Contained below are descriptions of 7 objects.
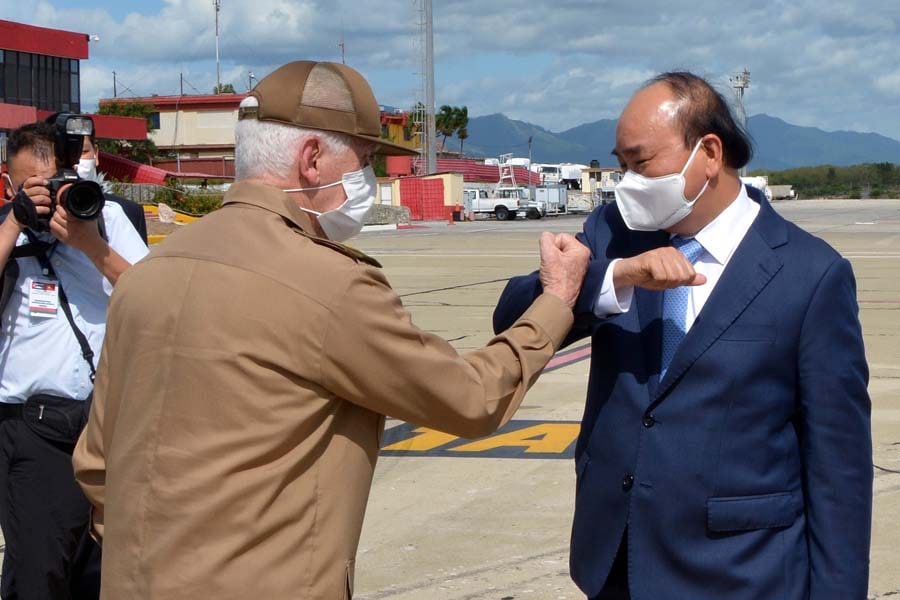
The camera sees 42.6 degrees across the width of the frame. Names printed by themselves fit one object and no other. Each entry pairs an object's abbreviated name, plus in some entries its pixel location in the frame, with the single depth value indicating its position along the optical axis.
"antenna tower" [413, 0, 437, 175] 66.88
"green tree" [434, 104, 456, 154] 120.00
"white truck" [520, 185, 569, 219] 65.94
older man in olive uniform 2.28
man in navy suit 2.67
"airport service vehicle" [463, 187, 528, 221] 63.81
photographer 3.82
